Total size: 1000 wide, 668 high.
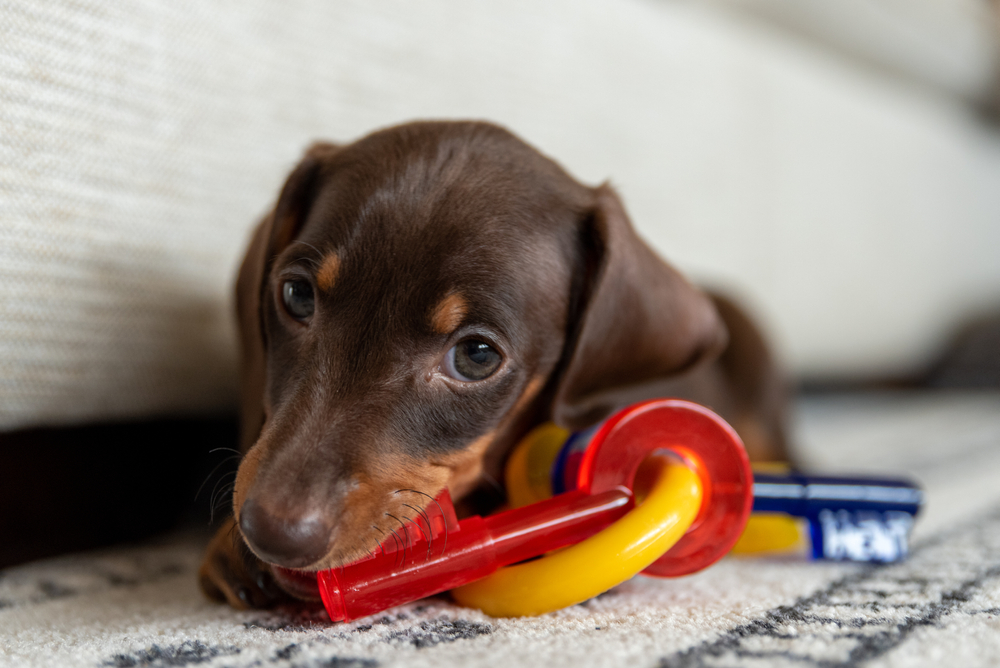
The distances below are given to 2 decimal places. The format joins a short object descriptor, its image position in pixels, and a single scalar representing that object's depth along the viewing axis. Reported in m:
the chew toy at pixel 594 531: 0.35
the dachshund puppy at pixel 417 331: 0.34
